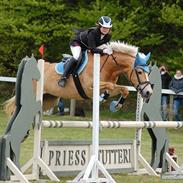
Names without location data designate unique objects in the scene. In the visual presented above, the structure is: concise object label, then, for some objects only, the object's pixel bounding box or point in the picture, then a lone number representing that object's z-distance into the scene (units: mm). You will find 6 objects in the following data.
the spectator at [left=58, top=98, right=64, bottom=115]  39969
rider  17984
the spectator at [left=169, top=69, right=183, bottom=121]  35781
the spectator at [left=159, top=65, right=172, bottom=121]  36419
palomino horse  18922
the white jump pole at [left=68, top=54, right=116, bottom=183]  15602
